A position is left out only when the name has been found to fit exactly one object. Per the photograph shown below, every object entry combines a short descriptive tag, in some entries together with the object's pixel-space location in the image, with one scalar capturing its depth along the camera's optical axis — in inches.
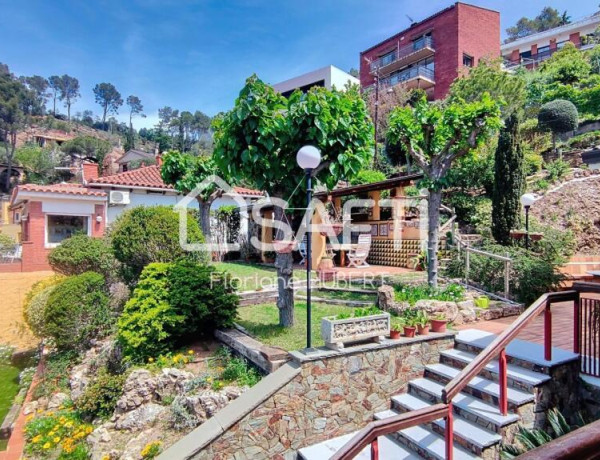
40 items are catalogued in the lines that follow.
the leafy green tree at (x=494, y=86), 944.0
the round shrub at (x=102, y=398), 260.8
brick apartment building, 1332.4
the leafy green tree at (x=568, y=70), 1124.5
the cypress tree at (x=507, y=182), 533.0
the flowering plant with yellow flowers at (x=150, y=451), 202.4
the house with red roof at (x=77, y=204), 634.8
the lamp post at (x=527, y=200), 446.0
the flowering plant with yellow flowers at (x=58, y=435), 234.9
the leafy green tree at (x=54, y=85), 3132.4
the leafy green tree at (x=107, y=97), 3351.4
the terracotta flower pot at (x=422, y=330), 263.9
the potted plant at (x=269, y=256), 689.6
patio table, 586.2
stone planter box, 232.4
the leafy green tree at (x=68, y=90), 3161.4
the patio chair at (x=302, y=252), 592.0
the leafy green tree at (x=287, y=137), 256.2
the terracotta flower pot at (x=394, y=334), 253.6
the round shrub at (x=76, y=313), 352.8
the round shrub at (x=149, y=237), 390.9
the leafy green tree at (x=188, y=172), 533.6
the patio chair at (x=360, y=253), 559.8
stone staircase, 191.2
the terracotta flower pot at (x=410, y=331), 257.9
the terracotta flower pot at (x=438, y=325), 268.7
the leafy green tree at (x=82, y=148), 1801.2
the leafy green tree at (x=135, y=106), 3351.4
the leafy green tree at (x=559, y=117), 844.6
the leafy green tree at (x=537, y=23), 2410.7
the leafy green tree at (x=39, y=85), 2936.0
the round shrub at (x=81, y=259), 440.4
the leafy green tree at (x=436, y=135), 359.9
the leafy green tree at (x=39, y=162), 1620.3
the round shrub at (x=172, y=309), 279.1
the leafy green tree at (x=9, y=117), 1661.7
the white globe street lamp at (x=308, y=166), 224.2
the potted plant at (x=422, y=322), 264.1
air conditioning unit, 683.4
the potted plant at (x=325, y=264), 512.5
